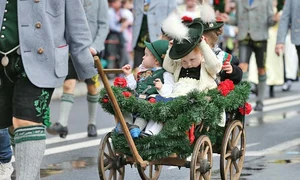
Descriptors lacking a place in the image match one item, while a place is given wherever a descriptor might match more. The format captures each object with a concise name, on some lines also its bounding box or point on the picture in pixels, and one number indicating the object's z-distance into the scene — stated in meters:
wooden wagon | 12.96
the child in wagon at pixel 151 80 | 13.55
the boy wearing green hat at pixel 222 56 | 14.61
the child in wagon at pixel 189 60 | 13.79
